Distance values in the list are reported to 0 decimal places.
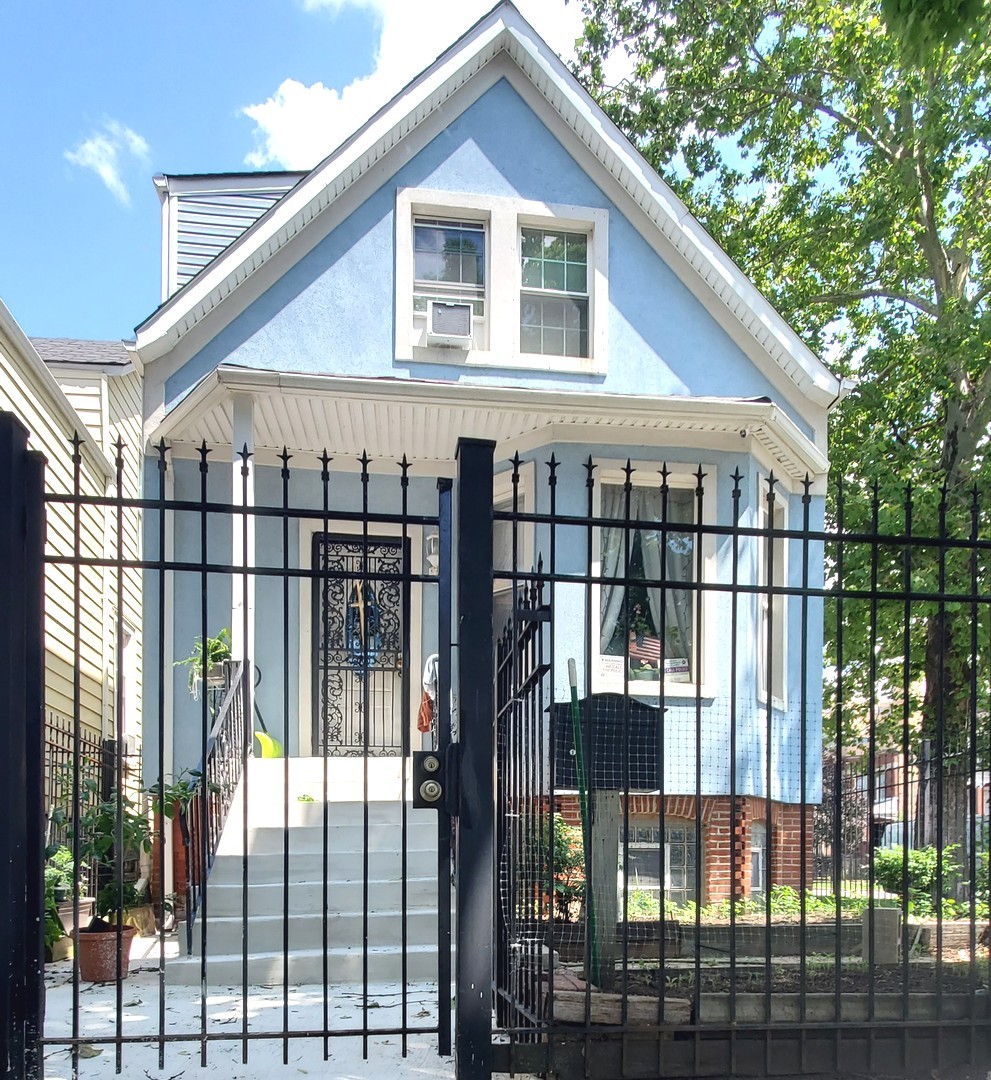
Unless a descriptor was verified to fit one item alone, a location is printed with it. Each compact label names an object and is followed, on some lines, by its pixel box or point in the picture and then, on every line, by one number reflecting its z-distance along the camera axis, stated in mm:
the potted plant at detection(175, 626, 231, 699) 8102
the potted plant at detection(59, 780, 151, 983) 6379
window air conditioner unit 9859
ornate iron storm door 10305
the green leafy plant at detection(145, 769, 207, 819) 7266
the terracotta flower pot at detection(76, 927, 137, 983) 6367
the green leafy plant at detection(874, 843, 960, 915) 9905
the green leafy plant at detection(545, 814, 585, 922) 6199
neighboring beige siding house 8352
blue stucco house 9375
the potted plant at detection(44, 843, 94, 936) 7090
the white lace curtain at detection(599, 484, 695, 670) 9789
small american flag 9559
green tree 14398
